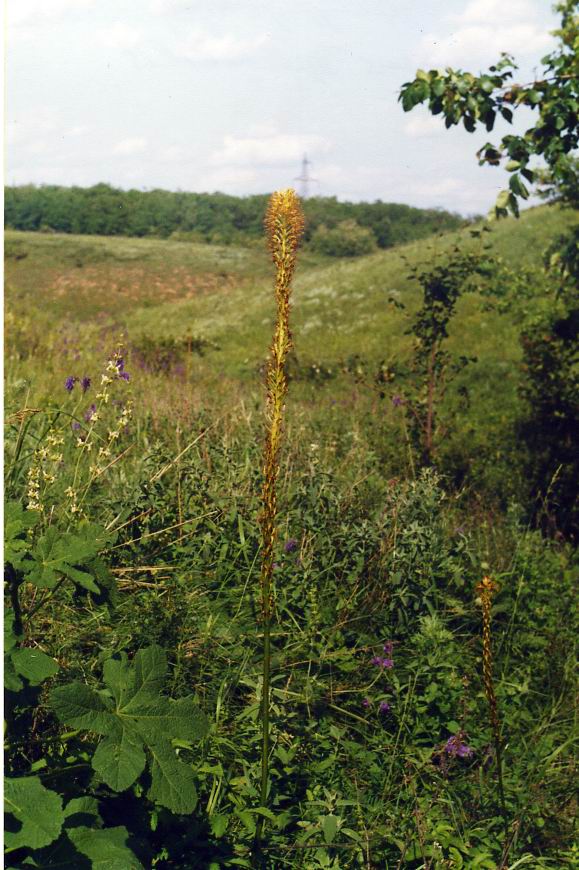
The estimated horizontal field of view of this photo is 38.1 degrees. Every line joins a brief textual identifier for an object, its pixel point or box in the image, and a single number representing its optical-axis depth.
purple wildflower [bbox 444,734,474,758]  3.05
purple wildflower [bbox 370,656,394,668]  3.34
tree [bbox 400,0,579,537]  5.28
